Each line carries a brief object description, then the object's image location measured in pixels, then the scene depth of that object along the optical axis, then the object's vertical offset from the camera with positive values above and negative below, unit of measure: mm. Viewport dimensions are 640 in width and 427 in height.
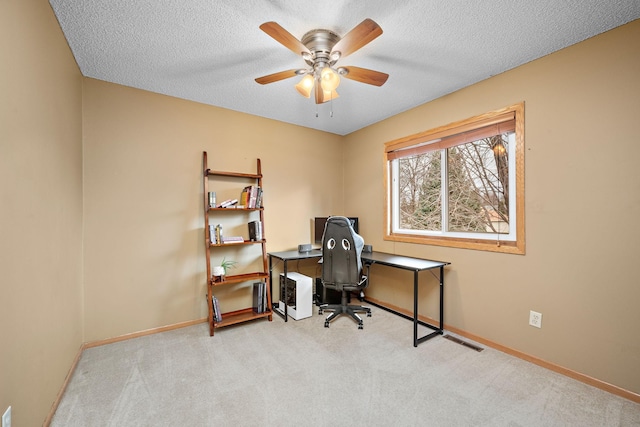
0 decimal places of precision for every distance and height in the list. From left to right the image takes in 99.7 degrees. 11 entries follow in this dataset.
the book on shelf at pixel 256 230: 3113 -219
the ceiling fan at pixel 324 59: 1625 +1027
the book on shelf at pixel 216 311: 2795 -1040
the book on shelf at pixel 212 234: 2907 -245
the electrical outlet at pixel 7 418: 1099 -850
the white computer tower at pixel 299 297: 3033 -981
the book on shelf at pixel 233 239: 2973 -313
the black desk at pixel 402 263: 2461 -539
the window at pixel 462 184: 2422 +275
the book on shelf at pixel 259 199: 3131 +142
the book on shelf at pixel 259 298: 3094 -997
